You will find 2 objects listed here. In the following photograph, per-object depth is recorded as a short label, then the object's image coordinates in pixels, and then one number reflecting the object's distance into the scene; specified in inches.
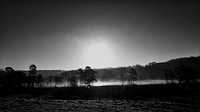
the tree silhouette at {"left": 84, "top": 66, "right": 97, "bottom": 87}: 2976.4
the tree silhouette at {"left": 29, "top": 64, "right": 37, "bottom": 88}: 2940.5
